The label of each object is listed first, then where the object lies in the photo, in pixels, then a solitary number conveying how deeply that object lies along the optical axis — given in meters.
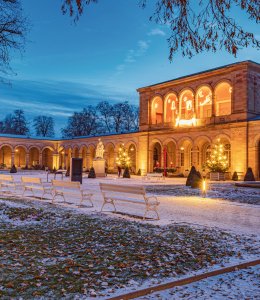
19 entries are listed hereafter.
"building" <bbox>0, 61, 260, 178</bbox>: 32.91
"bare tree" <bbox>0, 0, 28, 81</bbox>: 11.10
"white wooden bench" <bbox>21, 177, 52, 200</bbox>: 14.85
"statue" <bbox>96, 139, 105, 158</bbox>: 34.62
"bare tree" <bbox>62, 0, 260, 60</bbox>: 5.07
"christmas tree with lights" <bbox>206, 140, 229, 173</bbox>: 31.81
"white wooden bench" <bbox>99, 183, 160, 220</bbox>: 9.71
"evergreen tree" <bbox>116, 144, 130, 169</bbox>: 40.88
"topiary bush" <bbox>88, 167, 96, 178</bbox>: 32.09
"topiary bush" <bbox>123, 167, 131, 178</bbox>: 33.46
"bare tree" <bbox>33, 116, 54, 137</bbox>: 76.06
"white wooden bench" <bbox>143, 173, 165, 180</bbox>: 29.52
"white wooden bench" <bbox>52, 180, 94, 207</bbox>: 12.63
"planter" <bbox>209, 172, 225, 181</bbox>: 31.16
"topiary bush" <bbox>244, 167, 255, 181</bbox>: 28.05
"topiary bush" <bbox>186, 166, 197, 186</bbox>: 21.86
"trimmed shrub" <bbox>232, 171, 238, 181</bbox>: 31.50
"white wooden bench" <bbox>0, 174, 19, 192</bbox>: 17.72
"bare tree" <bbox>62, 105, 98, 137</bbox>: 69.12
